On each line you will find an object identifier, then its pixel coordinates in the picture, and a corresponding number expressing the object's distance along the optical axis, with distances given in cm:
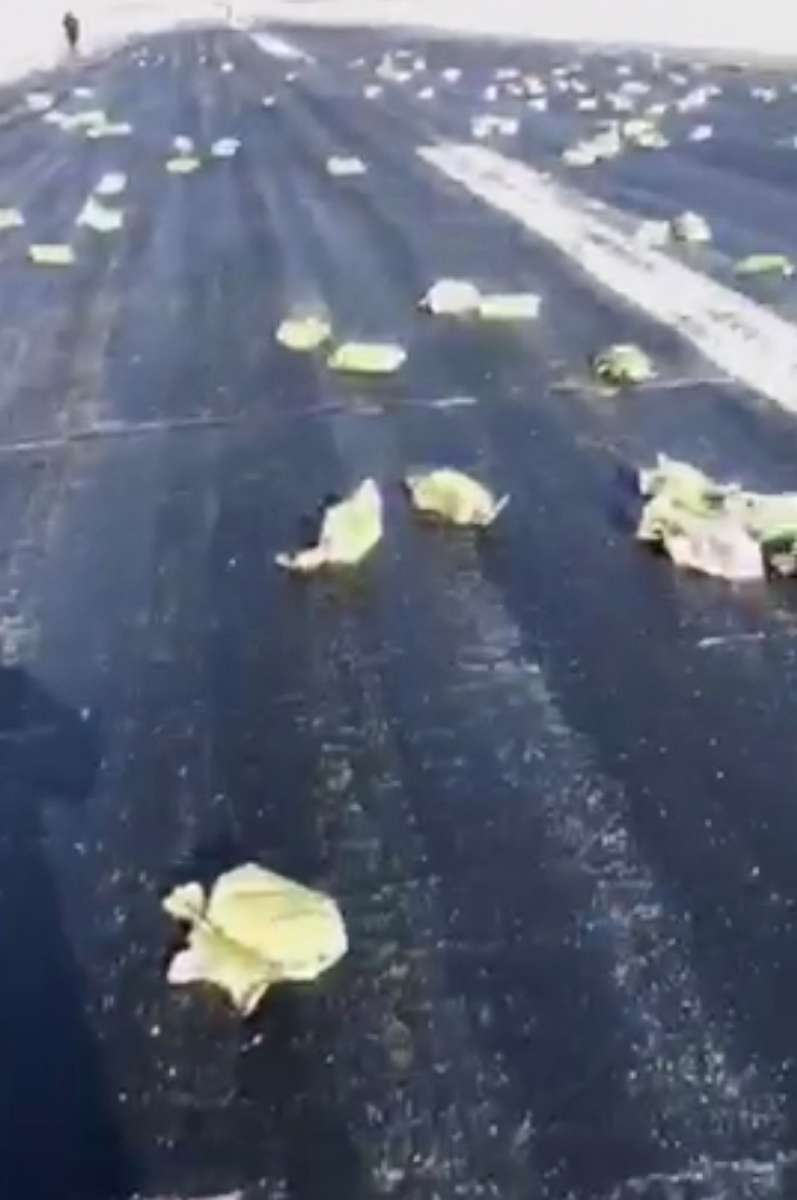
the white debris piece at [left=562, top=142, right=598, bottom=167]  1300
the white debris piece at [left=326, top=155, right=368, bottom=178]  1320
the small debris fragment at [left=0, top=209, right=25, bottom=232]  1127
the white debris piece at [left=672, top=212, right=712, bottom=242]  977
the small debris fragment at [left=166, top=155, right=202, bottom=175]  1345
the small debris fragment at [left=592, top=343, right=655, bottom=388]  694
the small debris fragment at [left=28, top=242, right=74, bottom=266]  999
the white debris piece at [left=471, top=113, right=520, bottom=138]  1552
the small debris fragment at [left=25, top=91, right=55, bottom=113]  1967
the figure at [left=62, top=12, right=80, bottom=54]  3058
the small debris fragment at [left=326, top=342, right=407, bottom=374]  729
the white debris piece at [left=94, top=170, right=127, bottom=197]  1240
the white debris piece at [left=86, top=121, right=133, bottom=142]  1630
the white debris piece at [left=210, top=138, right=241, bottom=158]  1448
